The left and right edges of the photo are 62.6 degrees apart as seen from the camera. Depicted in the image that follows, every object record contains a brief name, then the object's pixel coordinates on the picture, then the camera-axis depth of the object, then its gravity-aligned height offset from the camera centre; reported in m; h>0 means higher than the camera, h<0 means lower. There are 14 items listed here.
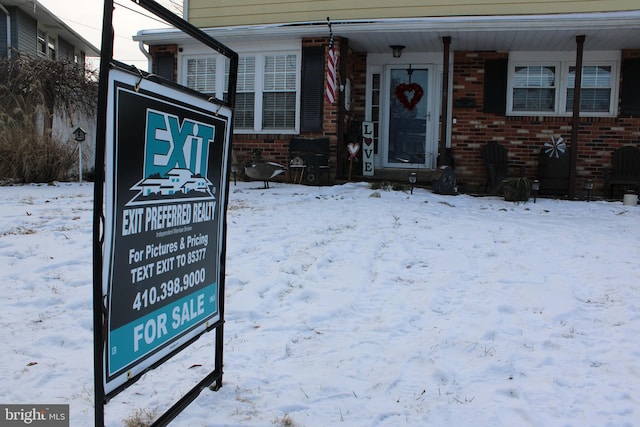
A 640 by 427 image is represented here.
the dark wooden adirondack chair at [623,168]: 9.09 +0.44
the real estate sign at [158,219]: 1.65 -0.16
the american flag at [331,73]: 9.35 +1.95
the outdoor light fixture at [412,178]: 8.74 +0.11
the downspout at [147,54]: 10.77 +2.51
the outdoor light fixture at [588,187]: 8.54 +0.07
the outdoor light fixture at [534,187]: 8.16 +0.03
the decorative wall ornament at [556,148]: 9.37 +0.75
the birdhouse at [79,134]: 9.52 +0.69
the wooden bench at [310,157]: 9.72 +0.44
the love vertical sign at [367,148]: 10.14 +0.68
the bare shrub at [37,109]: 9.21 +1.27
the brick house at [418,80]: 9.39 +2.01
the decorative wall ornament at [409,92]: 10.39 +1.81
